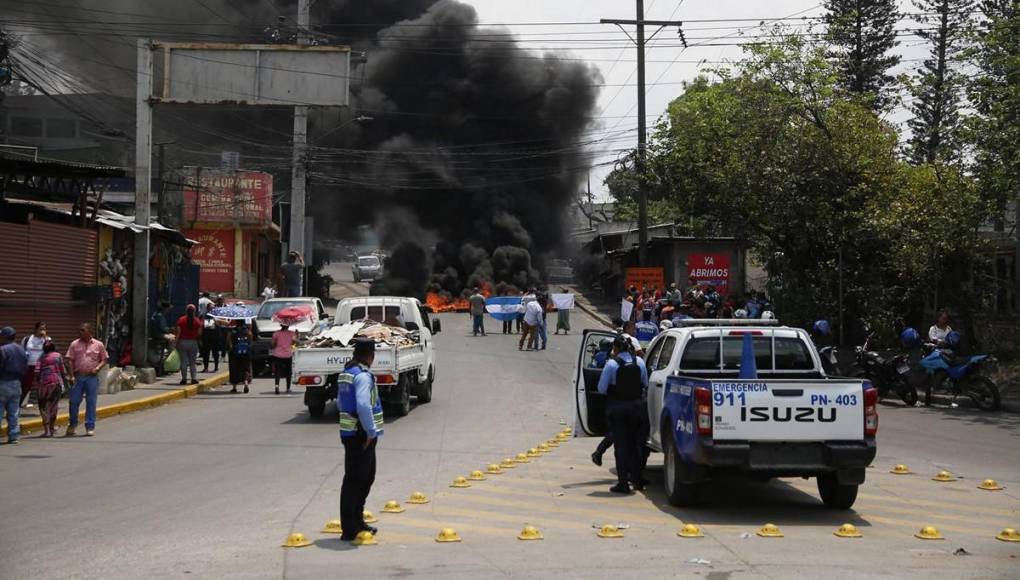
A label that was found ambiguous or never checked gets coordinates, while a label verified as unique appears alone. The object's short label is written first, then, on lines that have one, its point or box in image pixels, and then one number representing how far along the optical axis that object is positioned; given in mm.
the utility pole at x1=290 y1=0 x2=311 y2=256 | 32125
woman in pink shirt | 20766
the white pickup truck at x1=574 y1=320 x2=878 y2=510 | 8648
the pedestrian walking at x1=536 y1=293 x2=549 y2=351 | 30000
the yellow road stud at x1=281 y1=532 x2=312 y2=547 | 7586
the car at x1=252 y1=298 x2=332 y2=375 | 24875
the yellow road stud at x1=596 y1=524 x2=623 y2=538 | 7914
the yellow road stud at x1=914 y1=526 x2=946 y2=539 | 7891
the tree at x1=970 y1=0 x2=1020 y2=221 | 18406
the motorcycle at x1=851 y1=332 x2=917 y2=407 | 19094
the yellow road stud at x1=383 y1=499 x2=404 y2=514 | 9008
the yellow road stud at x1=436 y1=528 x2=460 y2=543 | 7757
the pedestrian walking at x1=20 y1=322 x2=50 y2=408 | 15405
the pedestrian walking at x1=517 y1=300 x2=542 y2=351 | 29531
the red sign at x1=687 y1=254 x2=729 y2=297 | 41656
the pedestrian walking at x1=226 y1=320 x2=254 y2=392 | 21031
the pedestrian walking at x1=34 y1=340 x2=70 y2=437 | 14266
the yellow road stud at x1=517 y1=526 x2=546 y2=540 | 7873
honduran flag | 35875
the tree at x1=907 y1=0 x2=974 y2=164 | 19828
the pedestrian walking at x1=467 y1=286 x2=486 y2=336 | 34156
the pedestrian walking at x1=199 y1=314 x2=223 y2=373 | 24547
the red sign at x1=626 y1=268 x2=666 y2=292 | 36969
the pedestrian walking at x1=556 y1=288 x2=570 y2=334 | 35344
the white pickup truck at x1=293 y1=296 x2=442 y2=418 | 16359
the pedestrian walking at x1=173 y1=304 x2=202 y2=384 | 20781
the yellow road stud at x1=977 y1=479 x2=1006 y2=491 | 10344
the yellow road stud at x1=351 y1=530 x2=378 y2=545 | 7652
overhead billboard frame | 21844
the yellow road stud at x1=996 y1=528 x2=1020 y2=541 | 7816
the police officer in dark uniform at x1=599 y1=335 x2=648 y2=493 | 10133
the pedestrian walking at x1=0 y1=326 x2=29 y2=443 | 13555
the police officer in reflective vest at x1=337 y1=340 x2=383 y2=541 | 7641
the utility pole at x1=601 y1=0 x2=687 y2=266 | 35344
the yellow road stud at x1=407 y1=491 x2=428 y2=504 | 9469
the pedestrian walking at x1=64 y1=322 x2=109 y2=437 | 14609
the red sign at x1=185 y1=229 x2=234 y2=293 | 44688
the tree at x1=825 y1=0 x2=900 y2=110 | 46312
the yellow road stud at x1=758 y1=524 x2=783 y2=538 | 7940
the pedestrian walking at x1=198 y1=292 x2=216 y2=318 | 25238
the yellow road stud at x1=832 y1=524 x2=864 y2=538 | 7973
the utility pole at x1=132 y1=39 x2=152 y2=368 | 21406
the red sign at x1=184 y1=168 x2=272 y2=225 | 43719
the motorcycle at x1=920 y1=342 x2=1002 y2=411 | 17594
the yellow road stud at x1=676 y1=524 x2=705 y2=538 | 7945
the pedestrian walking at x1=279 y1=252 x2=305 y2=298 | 32500
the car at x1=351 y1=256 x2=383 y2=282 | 64125
